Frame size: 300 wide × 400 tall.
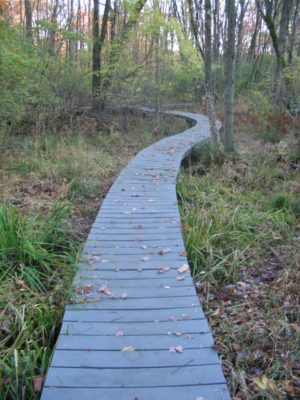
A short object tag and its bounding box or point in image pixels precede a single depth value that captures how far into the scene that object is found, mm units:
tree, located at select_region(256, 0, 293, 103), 14992
